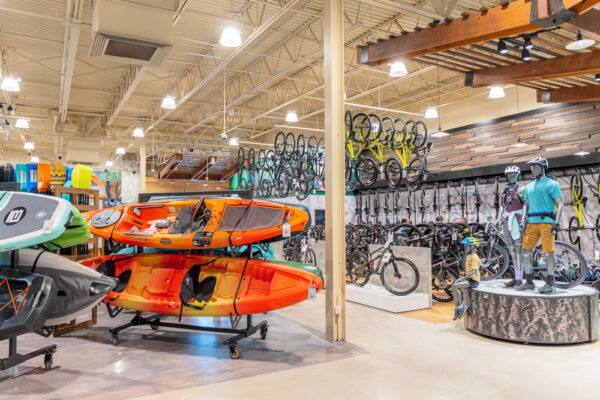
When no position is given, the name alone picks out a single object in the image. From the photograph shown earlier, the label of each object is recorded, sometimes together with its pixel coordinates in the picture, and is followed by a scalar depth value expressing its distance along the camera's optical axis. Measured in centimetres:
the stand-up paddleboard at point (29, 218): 279
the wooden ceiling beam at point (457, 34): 445
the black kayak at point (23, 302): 298
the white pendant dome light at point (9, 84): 884
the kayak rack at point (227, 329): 444
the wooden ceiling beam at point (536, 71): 560
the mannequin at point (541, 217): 511
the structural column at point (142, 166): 1683
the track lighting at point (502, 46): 541
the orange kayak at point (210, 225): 490
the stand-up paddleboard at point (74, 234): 361
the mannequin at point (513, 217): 584
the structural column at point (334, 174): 503
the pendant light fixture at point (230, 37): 708
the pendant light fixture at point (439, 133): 1168
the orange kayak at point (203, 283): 452
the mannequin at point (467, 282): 534
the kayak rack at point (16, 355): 351
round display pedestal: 473
